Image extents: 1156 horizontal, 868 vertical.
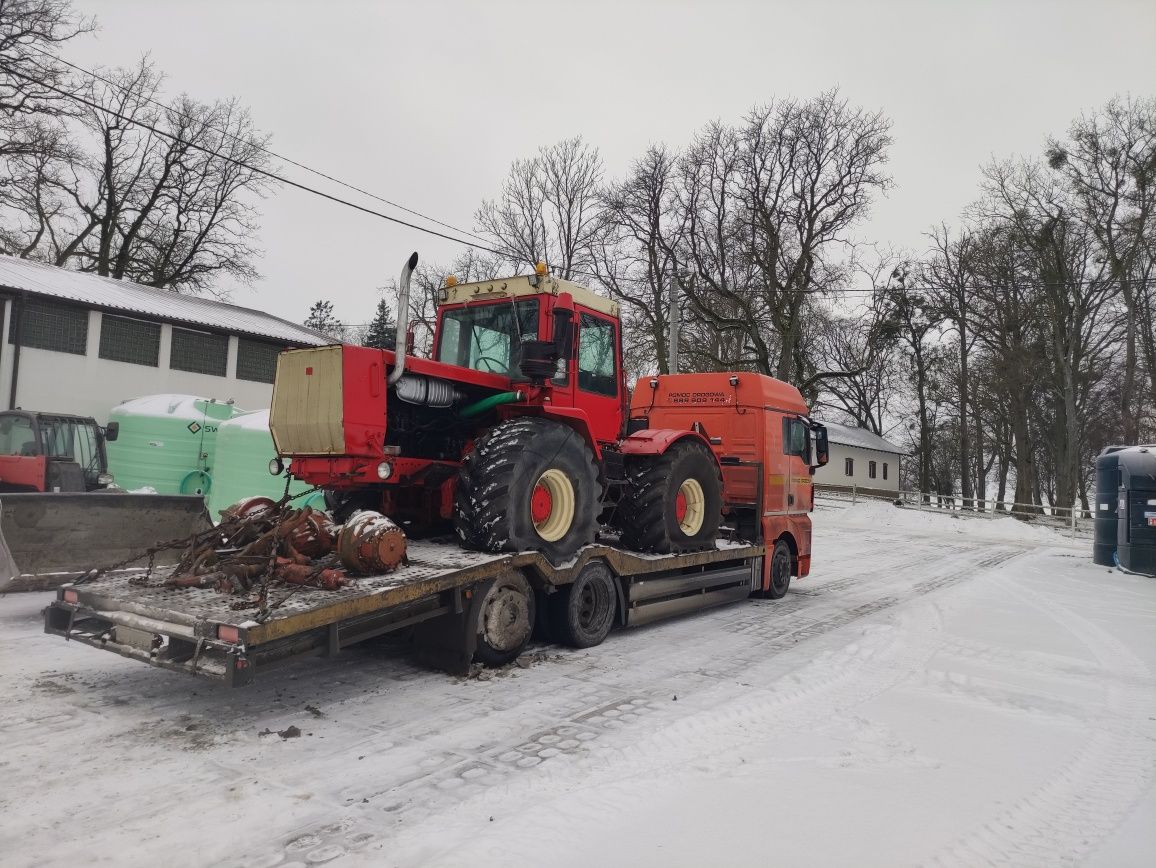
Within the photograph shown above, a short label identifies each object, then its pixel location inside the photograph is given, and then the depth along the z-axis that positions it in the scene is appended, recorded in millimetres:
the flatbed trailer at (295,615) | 3994
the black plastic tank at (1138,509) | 14155
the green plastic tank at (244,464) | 12148
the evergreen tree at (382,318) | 40738
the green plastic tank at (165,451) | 14695
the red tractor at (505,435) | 5516
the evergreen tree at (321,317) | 56034
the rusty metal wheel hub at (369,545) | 4848
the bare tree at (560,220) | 30969
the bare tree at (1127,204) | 26250
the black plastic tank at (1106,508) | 15727
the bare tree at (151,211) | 28984
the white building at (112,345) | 18219
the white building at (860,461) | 44875
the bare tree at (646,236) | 30219
